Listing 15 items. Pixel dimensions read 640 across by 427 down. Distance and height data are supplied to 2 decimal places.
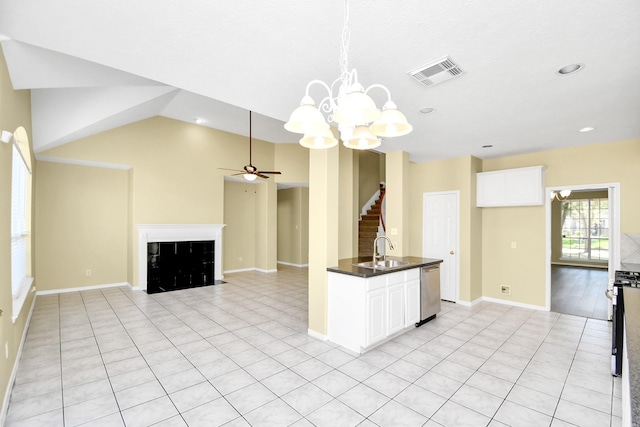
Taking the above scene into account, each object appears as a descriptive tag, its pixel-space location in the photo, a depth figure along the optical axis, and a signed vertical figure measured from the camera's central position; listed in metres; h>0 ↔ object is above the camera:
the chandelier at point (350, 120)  1.56 +0.56
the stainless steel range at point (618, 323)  2.65 -0.97
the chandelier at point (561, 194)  7.07 +0.51
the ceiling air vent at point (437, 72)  2.29 +1.17
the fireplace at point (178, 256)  6.08 -0.89
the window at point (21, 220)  3.18 -0.06
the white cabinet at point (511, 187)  4.72 +0.47
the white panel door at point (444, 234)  5.36 -0.37
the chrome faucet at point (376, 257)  3.72 -0.56
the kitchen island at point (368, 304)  3.17 -1.02
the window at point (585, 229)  9.35 -0.47
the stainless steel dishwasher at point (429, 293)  4.04 -1.10
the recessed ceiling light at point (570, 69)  2.33 +1.17
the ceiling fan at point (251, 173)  5.75 +0.84
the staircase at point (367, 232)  7.74 -0.45
